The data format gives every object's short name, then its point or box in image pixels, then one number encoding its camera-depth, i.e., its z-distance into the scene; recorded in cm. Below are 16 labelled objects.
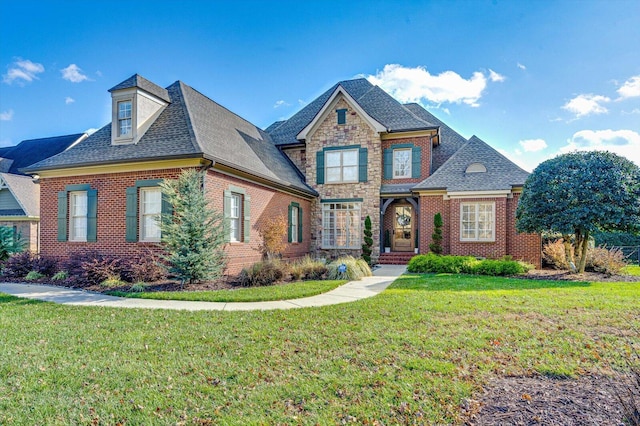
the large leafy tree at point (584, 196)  1120
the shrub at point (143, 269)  994
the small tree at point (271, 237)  1328
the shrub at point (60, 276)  1075
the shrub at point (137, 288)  900
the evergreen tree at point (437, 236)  1546
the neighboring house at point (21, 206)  1952
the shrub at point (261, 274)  1009
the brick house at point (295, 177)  1155
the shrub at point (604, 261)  1202
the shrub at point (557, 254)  1345
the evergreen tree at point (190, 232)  940
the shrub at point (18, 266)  1180
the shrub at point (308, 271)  1128
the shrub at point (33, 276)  1107
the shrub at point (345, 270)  1146
